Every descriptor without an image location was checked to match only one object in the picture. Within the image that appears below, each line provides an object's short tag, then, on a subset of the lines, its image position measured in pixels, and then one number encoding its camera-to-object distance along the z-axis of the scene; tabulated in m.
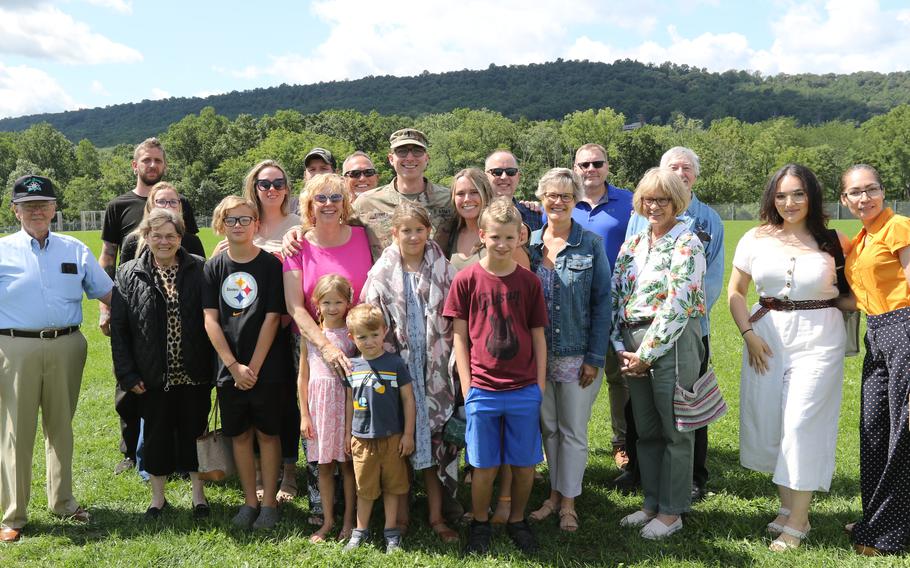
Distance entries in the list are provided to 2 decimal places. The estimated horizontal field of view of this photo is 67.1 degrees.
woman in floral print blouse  4.56
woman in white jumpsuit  4.55
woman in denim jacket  4.79
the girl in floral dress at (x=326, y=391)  4.68
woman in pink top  4.84
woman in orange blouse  4.34
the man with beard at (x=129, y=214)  6.20
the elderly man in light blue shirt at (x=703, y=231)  5.50
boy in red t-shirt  4.44
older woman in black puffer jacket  4.99
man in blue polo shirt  5.83
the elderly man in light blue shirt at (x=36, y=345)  4.91
